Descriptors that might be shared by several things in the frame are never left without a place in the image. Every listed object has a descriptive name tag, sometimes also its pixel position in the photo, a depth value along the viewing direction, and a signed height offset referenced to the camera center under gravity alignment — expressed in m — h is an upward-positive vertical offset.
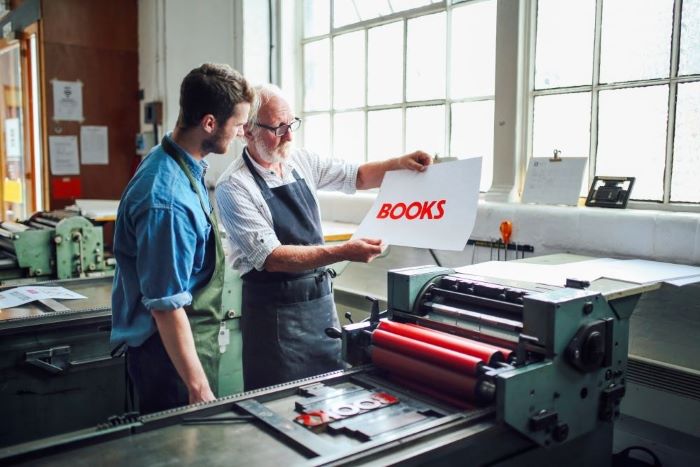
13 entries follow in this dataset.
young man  1.48 -0.17
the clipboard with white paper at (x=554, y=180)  2.70 -0.01
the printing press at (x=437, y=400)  1.18 -0.48
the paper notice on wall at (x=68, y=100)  4.84 +0.54
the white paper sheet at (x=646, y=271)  1.82 -0.29
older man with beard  1.95 -0.22
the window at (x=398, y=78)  3.23 +0.55
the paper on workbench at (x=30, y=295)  2.40 -0.48
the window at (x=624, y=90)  2.48 +0.36
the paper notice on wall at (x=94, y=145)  4.96 +0.21
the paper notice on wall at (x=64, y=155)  4.87 +0.13
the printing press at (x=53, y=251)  2.96 -0.37
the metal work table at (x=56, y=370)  2.24 -0.72
